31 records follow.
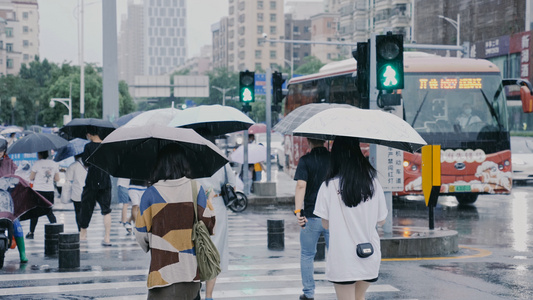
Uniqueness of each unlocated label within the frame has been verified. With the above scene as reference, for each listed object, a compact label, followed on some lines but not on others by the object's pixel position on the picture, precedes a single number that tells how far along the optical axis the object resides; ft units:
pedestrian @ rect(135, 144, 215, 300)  17.17
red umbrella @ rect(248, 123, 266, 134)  144.05
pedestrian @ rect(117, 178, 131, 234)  45.14
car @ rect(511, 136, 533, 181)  86.58
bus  60.03
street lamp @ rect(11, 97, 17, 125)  253.38
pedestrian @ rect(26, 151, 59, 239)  44.91
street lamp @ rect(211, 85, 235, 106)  353.63
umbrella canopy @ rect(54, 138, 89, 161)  44.78
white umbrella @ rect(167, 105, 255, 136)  27.94
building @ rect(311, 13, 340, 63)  468.75
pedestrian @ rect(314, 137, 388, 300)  18.66
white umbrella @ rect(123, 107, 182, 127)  36.35
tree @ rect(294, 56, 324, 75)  358.78
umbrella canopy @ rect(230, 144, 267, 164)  71.41
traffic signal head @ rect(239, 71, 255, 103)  67.92
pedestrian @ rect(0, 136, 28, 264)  33.27
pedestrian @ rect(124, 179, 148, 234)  40.47
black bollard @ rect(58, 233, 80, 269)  34.19
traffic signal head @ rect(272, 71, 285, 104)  68.69
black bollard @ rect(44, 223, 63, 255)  38.55
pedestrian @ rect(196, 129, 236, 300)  26.11
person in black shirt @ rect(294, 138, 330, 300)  26.08
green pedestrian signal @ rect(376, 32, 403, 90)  37.76
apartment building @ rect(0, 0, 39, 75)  475.31
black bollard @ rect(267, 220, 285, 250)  40.46
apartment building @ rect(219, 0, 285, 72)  507.71
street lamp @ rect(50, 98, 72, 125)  178.70
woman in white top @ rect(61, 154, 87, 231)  42.47
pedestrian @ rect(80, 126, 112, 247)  41.06
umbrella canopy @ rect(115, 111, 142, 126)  57.41
